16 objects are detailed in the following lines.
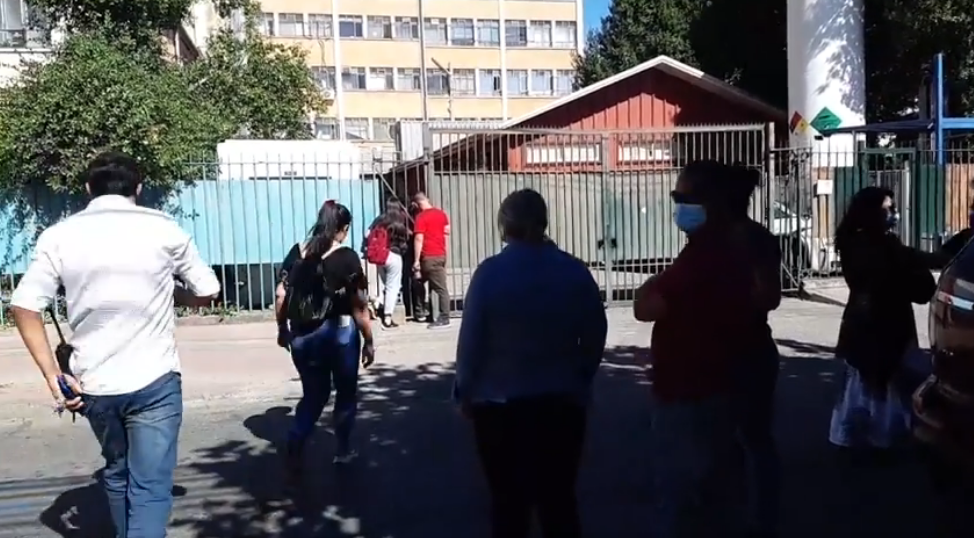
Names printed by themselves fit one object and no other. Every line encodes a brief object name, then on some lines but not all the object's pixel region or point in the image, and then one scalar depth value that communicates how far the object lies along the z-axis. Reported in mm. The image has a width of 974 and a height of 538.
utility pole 46978
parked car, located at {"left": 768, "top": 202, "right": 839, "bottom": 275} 13758
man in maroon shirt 3879
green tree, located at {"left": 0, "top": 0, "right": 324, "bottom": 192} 11484
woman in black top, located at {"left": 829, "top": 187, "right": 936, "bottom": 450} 5504
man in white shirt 3842
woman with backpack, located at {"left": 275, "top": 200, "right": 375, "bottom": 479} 5613
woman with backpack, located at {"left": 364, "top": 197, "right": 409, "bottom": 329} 11672
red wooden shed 23609
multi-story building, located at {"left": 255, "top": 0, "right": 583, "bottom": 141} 52562
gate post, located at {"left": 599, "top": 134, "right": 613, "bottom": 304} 13062
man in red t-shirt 11523
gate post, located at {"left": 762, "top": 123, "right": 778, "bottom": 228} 13188
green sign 18969
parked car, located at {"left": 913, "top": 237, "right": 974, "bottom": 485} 4152
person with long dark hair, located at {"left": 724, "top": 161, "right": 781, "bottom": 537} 4012
